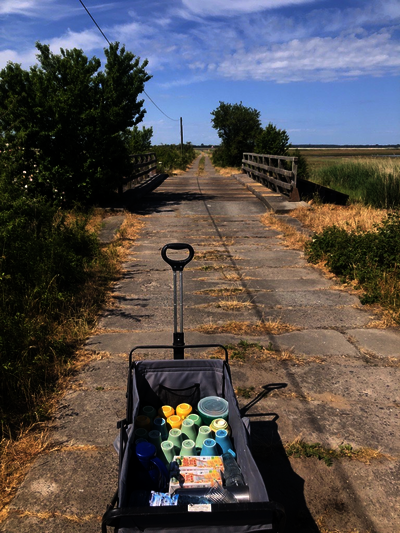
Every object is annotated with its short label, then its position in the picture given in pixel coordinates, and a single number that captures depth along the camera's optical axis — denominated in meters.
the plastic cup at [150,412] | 2.50
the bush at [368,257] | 4.97
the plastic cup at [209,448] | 2.21
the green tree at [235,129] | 33.28
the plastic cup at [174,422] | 2.45
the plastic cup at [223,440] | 2.27
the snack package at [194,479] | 1.99
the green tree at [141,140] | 22.22
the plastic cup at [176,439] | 2.31
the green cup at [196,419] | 2.44
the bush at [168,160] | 29.53
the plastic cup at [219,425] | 2.36
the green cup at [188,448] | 2.24
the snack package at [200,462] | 2.11
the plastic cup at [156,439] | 2.29
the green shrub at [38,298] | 3.04
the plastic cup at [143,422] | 2.41
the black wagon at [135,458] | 1.49
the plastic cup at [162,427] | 2.41
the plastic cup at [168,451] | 2.22
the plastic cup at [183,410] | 2.53
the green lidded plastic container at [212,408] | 2.44
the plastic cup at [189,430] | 2.38
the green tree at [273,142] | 20.28
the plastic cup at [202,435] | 2.31
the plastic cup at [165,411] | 2.55
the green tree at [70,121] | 9.05
